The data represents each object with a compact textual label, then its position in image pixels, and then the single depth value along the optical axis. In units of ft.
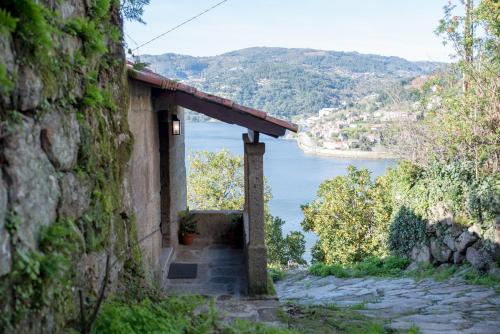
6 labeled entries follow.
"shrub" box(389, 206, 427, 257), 38.14
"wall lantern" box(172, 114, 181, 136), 27.78
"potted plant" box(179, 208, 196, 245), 31.40
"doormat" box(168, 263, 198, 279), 25.85
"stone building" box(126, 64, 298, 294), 20.12
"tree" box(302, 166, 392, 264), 64.75
